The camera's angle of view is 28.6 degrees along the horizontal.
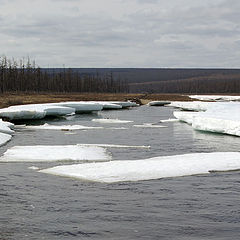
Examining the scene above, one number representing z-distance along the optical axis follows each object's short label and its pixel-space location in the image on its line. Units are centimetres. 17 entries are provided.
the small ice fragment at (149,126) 3666
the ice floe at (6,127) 2871
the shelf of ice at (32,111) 3850
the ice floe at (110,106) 6270
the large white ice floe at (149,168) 1579
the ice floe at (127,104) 6975
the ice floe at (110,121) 4122
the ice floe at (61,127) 3384
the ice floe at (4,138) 2473
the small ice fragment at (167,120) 4203
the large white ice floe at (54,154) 1948
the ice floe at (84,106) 5150
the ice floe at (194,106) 5753
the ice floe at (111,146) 2416
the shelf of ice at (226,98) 9468
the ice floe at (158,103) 7750
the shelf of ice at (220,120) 2921
